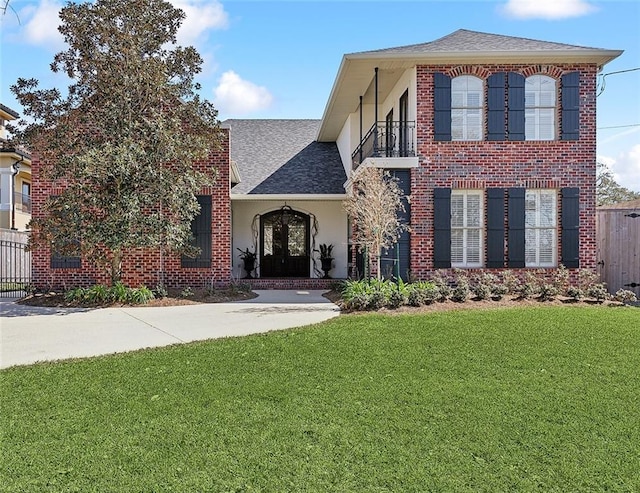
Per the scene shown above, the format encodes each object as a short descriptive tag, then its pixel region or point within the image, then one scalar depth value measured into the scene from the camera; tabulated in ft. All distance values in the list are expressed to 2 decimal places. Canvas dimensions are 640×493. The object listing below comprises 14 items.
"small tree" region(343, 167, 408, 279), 34.58
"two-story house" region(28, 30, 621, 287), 38.22
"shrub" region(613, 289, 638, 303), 33.33
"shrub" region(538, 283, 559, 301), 32.99
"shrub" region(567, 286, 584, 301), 33.63
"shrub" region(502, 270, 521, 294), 35.40
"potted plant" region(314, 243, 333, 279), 52.34
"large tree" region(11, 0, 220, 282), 34.24
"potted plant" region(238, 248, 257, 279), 52.34
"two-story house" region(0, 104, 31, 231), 77.56
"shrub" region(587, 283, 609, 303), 33.40
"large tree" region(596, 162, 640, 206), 120.78
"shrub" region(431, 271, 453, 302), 31.99
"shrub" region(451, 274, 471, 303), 31.89
